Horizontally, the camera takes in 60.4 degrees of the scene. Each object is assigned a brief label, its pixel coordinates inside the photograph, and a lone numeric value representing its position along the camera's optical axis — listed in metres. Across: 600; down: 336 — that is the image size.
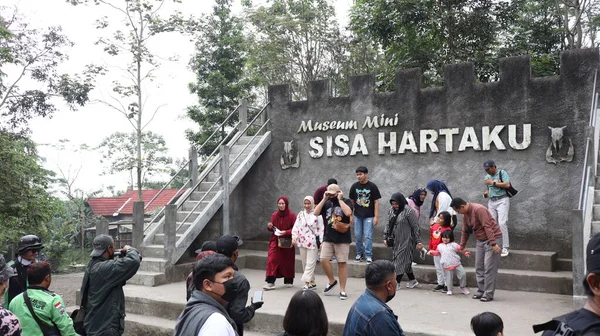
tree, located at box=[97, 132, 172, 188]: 29.30
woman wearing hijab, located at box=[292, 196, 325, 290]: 8.36
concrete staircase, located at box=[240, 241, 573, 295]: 8.17
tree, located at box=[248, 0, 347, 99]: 22.58
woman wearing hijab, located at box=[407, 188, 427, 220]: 9.74
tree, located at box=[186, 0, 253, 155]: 18.83
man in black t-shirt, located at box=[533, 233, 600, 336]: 1.98
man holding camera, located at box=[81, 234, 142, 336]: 4.89
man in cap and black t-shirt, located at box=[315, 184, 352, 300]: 7.96
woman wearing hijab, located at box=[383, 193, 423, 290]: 8.45
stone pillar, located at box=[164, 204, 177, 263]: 9.87
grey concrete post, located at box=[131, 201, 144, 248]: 10.23
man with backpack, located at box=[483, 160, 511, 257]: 8.94
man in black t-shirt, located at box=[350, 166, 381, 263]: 9.50
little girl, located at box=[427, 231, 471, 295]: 7.98
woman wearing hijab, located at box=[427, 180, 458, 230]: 8.78
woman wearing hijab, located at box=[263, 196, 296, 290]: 8.85
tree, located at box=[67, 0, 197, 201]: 17.52
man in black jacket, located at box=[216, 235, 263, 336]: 4.17
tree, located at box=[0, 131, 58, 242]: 12.09
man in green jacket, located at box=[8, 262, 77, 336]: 4.11
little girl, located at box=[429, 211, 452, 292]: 8.23
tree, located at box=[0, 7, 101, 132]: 16.81
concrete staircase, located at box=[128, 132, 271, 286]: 9.82
